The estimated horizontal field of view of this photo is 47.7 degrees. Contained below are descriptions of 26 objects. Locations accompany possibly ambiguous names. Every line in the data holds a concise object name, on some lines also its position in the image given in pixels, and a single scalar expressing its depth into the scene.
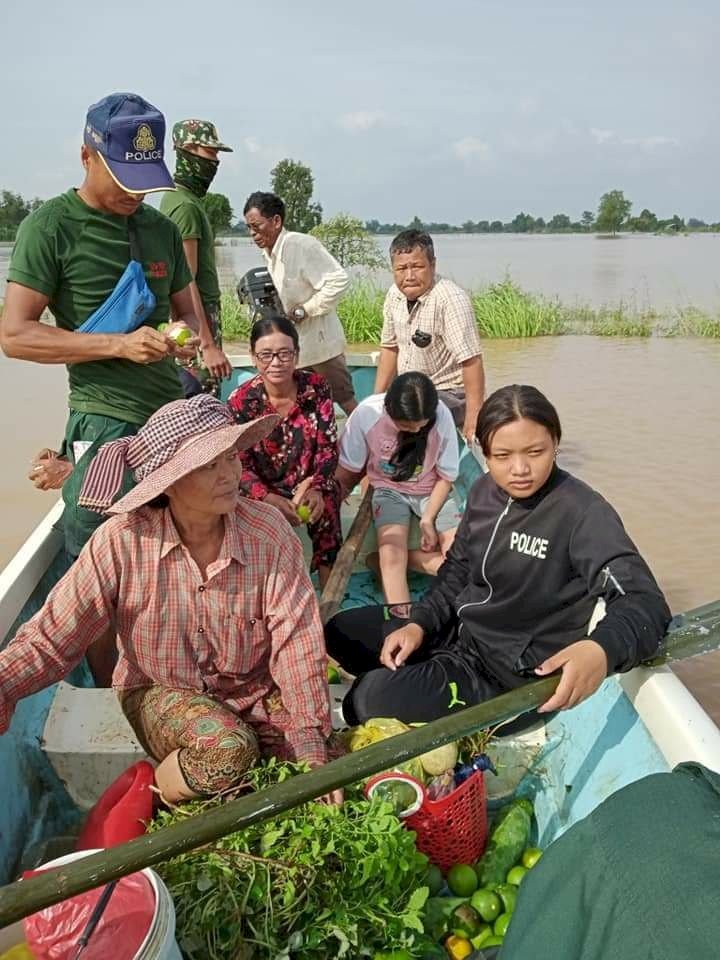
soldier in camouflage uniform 4.23
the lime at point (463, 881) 2.17
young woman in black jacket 2.13
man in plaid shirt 4.38
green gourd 2.22
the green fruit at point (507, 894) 2.09
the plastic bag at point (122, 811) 2.01
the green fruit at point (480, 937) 2.04
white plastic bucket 1.45
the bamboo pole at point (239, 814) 1.33
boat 2.03
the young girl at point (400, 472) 3.91
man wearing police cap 2.57
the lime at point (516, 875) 2.20
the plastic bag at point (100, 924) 1.46
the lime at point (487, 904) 2.07
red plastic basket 2.10
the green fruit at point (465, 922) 2.05
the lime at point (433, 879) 2.17
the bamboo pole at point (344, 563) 3.25
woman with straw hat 1.98
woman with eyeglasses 3.70
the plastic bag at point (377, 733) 2.22
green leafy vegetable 1.71
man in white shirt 5.05
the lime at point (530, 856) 2.27
